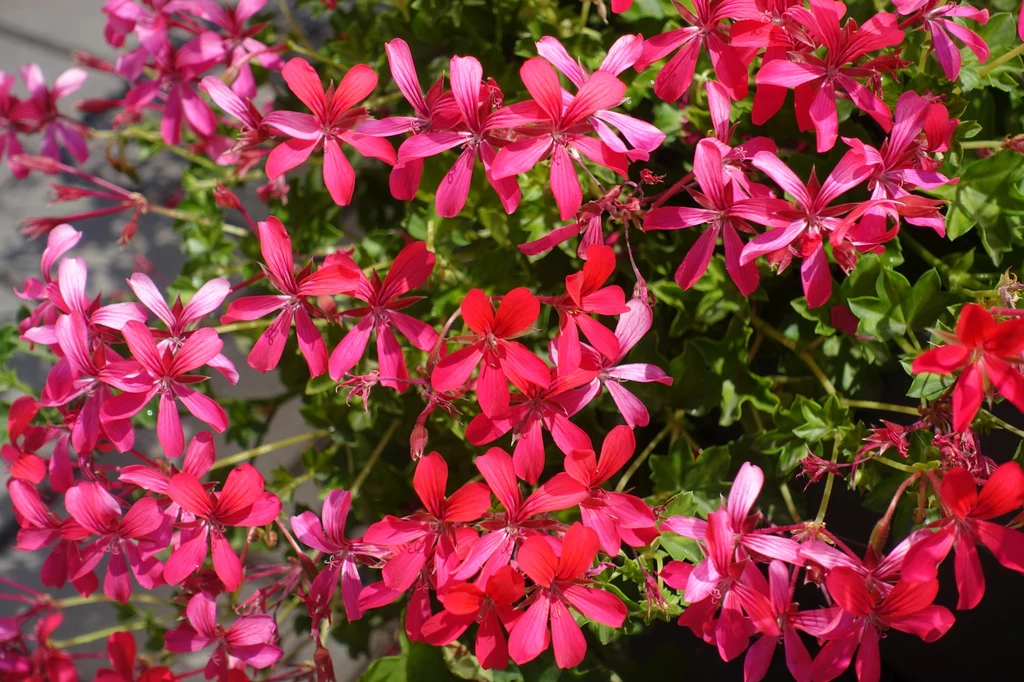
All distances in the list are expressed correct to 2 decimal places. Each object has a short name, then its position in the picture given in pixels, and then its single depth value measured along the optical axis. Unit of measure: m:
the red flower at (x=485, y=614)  0.57
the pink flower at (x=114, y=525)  0.68
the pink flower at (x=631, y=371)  0.70
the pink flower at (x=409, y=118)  0.65
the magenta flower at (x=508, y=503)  0.60
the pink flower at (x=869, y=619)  0.56
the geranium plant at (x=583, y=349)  0.60
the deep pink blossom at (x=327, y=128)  0.65
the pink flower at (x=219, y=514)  0.65
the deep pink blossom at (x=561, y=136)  0.59
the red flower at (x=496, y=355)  0.59
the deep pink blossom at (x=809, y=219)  0.61
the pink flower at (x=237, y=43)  0.94
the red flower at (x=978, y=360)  0.53
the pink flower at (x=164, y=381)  0.66
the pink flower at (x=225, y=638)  0.72
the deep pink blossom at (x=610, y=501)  0.62
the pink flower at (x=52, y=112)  1.10
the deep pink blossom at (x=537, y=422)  0.63
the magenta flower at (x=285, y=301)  0.65
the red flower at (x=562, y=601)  0.58
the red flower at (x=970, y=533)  0.55
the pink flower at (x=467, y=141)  0.62
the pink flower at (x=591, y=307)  0.61
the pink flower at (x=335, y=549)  0.69
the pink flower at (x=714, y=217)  0.62
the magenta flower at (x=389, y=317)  0.66
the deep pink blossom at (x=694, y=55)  0.67
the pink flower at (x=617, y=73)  0.63
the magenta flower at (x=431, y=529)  0.61
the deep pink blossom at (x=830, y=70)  0.63
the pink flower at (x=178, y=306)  0.70
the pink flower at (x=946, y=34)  0.68
